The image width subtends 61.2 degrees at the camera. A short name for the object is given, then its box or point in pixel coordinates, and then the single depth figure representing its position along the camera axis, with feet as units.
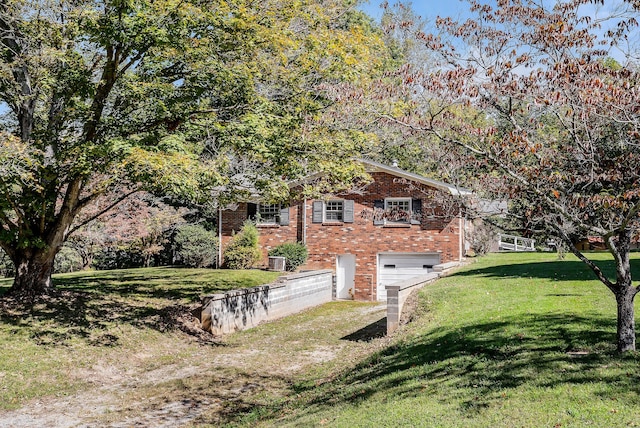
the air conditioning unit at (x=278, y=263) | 84.17
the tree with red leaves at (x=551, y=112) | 21.83
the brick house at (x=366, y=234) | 81.25
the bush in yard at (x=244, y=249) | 85.71
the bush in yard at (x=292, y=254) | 85.51
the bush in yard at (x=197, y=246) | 88.99
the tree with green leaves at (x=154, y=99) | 37.93
